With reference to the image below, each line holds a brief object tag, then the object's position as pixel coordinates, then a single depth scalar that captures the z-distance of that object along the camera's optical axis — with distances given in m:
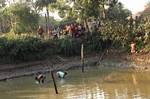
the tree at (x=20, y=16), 35.78
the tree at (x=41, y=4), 38.60
